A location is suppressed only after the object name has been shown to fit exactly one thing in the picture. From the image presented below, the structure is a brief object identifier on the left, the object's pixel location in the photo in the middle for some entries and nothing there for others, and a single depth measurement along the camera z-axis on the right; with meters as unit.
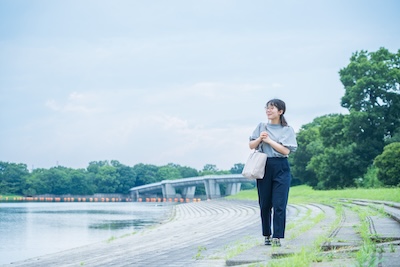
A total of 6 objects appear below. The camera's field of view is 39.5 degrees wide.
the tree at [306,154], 63.44
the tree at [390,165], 29.95
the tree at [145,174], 162.25
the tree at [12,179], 142.25
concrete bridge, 102.50
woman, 6.05
